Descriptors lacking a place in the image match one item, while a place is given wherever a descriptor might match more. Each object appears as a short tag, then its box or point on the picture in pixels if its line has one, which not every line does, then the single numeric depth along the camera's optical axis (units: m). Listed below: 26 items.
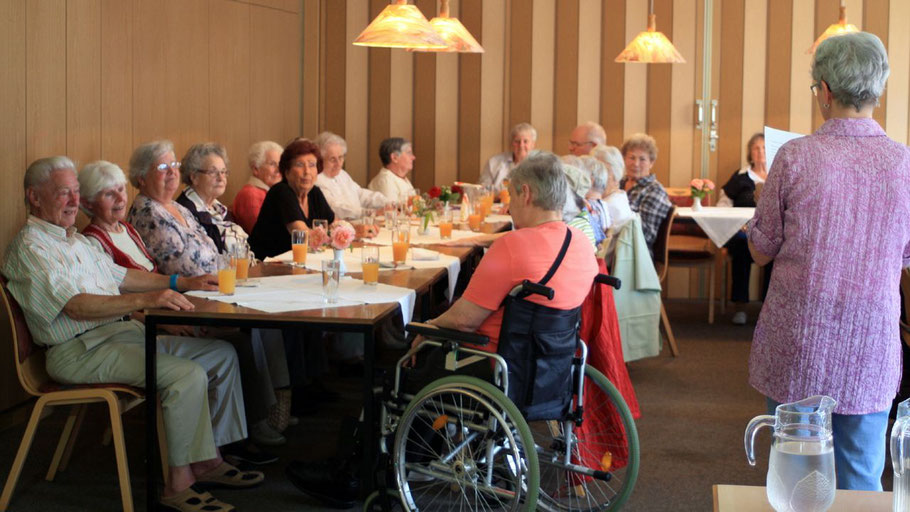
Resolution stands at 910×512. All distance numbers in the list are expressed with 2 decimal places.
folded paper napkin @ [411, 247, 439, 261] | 4.71
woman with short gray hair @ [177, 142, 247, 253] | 4.83
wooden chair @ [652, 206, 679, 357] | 6.46
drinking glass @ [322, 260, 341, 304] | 3.49
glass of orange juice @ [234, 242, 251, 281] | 3.81
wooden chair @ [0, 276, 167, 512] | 3.44
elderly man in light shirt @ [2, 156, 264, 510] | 3.47
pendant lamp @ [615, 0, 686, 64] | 7.54
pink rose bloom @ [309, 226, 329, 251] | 4.83
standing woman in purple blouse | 2.45
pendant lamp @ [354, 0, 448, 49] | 4.88
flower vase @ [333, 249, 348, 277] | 4.24
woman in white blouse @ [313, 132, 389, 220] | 7.34
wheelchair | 3.04
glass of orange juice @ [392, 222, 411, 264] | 4.47
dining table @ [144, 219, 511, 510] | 3.21
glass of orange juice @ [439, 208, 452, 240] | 5.48
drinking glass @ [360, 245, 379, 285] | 3.89
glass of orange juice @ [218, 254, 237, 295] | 3.61
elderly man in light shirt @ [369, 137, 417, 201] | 8.08
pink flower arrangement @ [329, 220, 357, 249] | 4.18
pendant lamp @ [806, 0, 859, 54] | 7.37
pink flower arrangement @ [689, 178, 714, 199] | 7.51
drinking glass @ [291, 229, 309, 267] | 4.43
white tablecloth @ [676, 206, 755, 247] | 7.20
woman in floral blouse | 4.29
